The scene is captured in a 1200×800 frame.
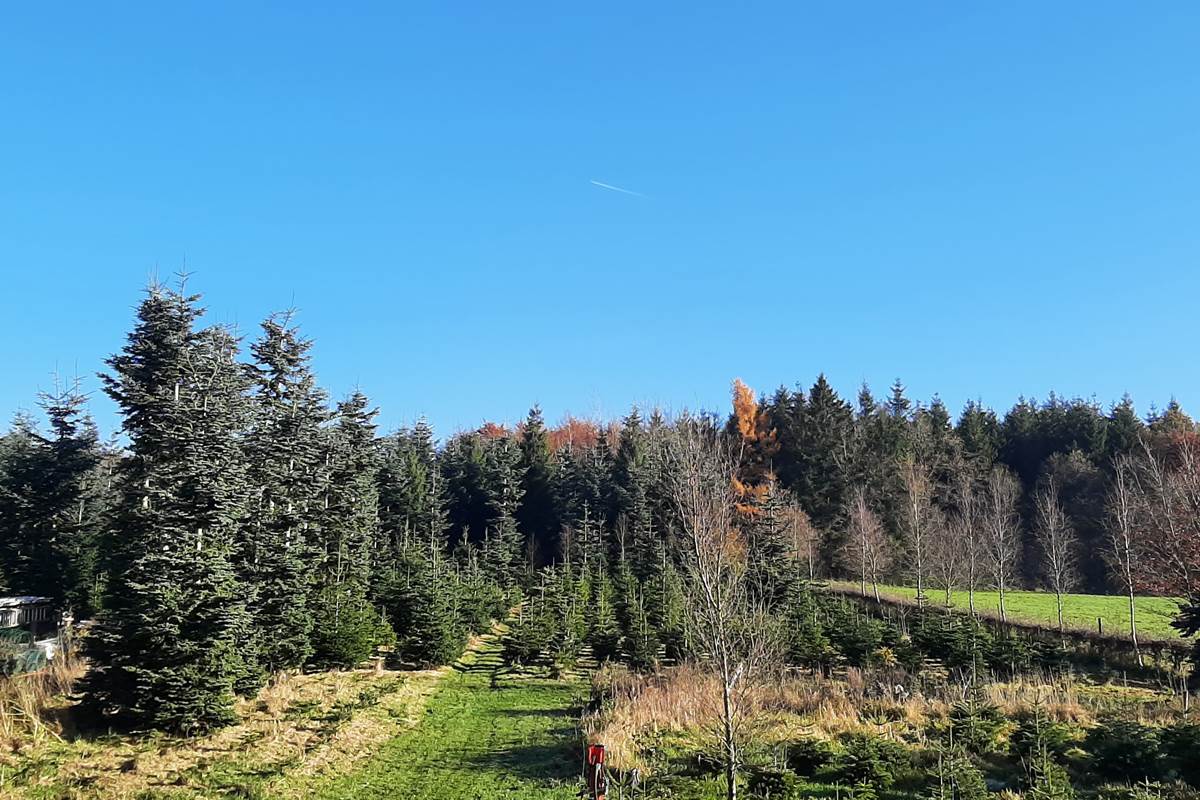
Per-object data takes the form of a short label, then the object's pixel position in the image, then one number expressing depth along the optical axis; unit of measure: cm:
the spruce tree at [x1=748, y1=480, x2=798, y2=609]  3216
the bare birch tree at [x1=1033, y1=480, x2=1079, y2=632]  3506
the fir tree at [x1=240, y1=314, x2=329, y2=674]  2208
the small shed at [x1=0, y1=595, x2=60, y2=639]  2930
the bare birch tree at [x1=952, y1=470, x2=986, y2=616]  4069
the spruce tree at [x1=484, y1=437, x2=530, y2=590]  4722
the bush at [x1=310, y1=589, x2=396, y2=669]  2430
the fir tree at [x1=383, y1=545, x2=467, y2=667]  2709
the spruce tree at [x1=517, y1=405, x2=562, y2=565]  6206
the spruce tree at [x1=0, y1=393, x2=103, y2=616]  3238
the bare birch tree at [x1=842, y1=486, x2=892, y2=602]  4347
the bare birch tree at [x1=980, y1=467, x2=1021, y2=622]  3566
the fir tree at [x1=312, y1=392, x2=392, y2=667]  2453
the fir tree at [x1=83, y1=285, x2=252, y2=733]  1532
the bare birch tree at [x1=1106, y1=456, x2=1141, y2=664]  3008
